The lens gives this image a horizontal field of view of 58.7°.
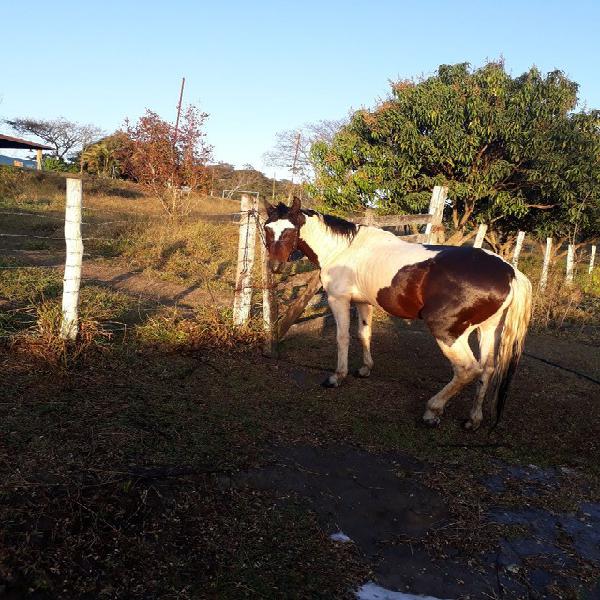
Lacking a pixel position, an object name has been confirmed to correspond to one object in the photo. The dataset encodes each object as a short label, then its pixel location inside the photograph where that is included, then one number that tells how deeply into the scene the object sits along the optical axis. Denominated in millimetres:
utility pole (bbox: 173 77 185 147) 18125
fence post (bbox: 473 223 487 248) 10203
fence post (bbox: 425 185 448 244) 8748
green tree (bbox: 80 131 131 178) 37906
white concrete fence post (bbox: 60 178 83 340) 5098
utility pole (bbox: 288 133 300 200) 39359
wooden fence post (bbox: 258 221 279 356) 6223
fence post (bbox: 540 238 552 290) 11633
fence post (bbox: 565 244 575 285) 13609
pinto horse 4663
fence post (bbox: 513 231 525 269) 11805
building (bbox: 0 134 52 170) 22762
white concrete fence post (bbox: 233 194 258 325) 6520
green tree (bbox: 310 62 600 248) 12656
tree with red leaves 17281
